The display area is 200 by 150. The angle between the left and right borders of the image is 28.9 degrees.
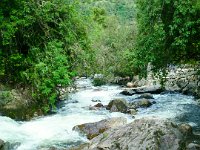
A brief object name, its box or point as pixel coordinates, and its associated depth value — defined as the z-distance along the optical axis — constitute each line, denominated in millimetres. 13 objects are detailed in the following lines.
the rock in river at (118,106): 17330
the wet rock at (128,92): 23797
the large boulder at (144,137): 8484
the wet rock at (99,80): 31031
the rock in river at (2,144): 10805
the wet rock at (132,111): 16883
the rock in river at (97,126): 12531
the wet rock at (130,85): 27988
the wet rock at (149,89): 23538
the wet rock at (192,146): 9273
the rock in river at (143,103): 18984
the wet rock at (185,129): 9645
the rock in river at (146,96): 21656
